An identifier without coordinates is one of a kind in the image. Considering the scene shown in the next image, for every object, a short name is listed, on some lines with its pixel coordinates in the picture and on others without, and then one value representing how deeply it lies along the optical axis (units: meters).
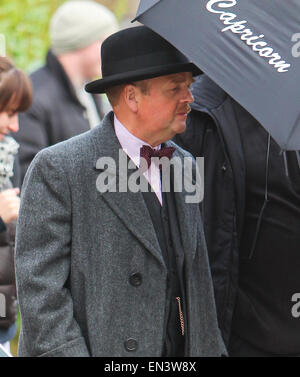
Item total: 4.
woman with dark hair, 8.79
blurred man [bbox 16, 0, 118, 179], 12.02
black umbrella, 6.66
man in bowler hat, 6.74
